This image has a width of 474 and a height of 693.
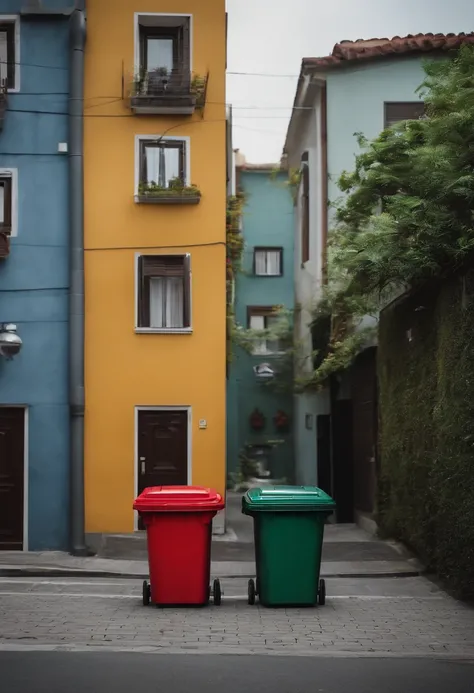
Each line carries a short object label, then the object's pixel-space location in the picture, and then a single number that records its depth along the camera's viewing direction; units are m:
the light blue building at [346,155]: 20.91
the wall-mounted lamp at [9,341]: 16.31
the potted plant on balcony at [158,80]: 18.00
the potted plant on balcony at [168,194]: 18.05
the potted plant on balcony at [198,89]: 18.02
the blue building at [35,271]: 17.31
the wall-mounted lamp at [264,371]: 31.91
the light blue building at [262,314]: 32.34
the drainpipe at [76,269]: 17.05
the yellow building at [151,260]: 17.98
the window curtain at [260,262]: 34.38
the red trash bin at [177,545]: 11.00
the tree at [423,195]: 11.80
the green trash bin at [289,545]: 10.95
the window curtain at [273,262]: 34.44
